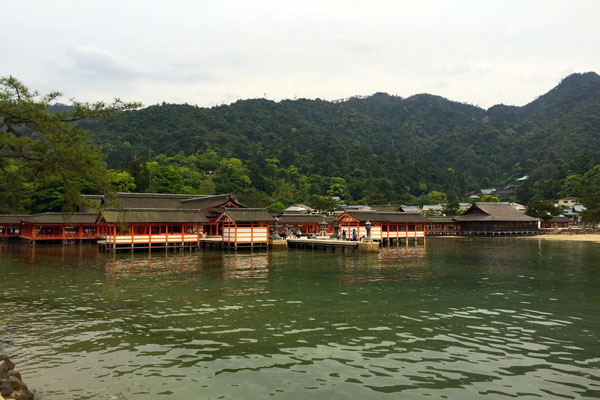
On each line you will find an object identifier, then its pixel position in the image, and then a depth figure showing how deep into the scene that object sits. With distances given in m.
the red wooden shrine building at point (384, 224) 51.44
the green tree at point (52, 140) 13.98
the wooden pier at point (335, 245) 42.12
